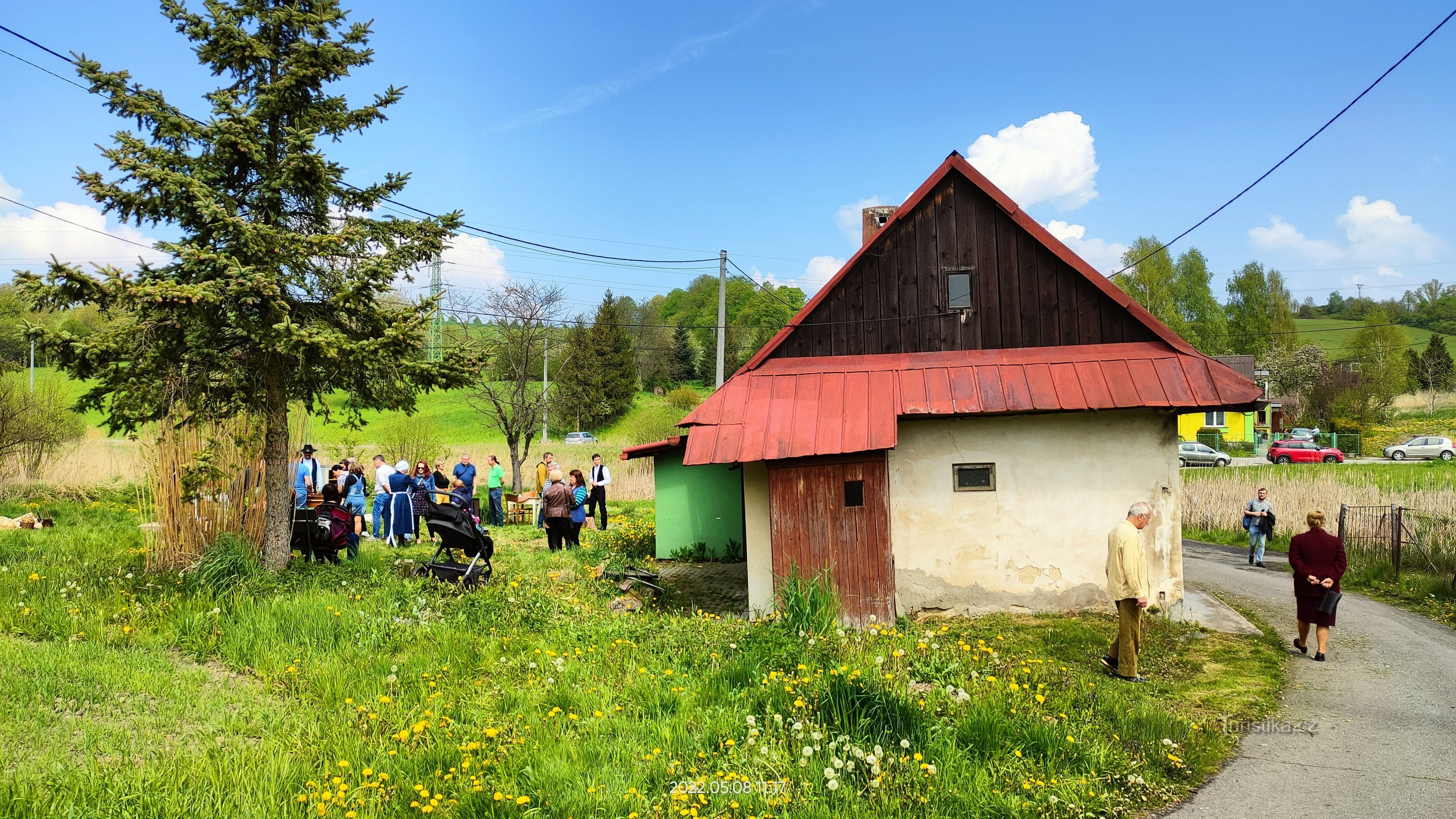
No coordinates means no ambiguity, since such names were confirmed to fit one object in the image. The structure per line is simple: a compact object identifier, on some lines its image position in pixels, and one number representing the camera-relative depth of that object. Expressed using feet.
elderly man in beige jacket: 25.85
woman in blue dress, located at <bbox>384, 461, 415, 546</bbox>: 51.24
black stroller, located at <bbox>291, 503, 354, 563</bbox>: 37.93
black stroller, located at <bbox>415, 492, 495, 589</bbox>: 34.81
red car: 136.56
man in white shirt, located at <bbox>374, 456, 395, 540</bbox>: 52.39
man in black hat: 44.47
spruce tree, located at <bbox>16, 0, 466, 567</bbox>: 29.43
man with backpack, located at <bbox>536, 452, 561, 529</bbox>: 58.18
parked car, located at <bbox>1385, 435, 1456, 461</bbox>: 135.44
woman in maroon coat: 29.04
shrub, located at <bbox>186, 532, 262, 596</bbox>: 30.42
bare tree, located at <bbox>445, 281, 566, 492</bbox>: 80.38
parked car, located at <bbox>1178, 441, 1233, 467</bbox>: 137.39
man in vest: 60.03
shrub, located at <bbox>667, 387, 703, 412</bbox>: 201.77
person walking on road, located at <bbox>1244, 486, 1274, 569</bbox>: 54.75
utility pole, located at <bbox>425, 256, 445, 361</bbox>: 82.12
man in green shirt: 64.03
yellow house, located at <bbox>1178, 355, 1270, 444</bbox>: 170.50
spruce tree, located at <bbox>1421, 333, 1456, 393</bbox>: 213.05
